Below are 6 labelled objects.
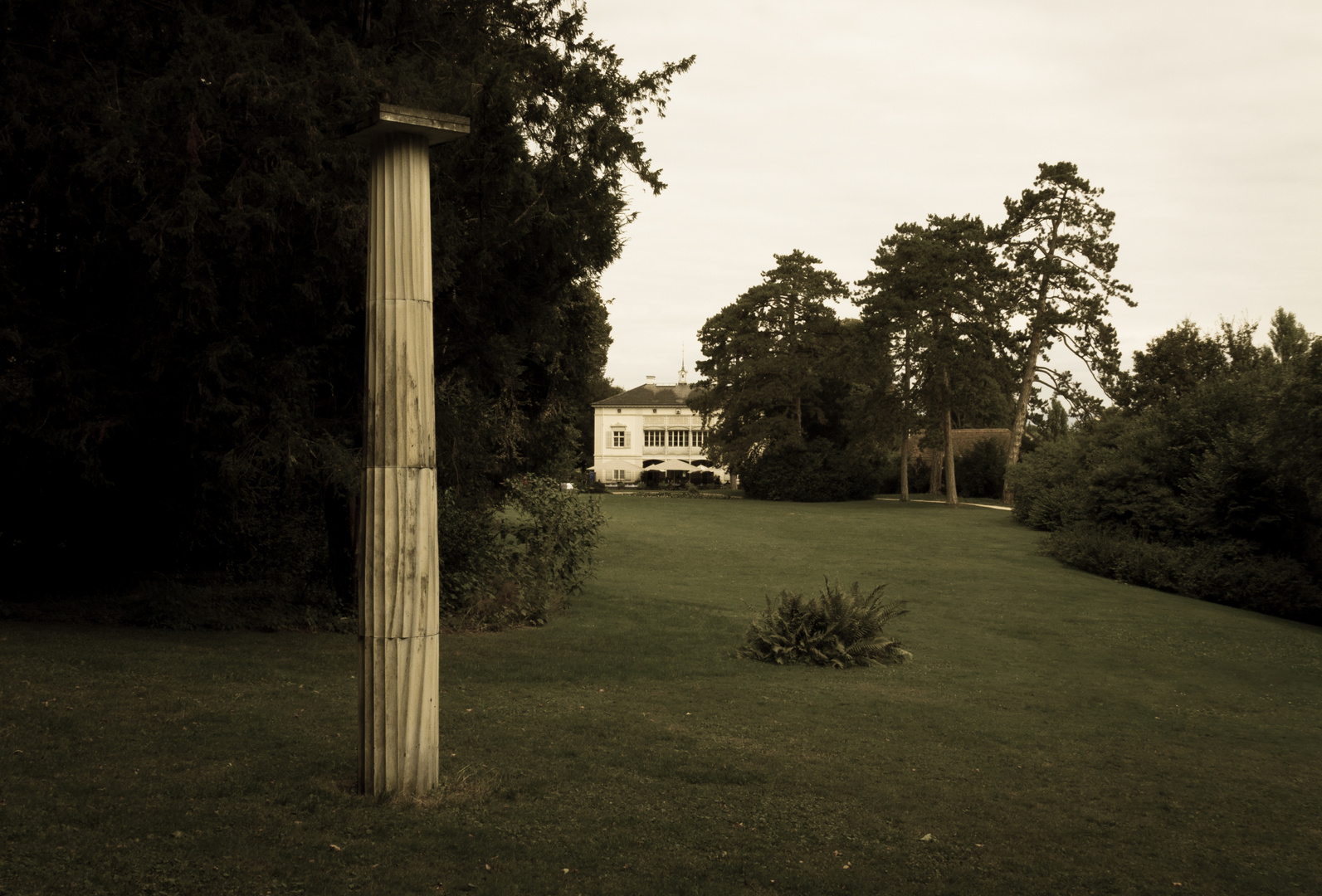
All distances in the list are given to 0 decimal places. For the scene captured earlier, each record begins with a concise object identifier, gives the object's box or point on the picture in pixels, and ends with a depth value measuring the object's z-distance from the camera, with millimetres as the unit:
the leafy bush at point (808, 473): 56562
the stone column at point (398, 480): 6238
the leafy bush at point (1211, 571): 24094
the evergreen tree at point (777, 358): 56094
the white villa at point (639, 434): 85812
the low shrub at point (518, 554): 16547
